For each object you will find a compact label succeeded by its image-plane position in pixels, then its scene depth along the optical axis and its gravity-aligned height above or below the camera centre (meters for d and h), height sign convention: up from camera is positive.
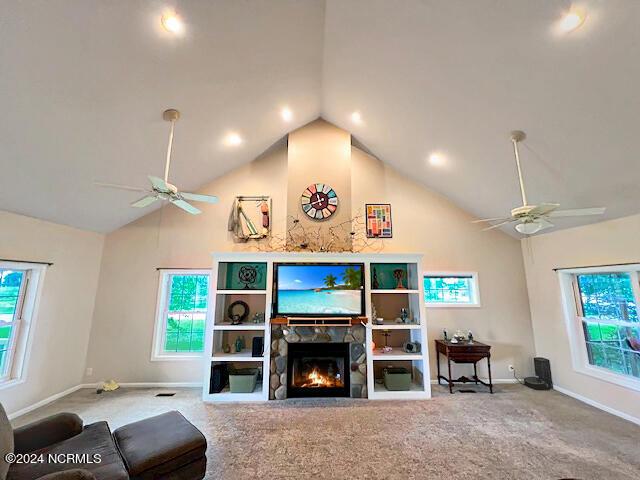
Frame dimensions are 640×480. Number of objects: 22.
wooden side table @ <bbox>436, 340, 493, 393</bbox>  4.45 -0.87
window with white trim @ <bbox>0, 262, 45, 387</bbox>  3.71 -0.21
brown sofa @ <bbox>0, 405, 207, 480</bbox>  1.85 -1.14
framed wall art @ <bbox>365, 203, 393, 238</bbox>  5.34 +1.53
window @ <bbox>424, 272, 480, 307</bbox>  5.17 +0.20
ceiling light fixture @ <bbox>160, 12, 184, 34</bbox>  2.49 +2.54
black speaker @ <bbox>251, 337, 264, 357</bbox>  4.31 -0.76
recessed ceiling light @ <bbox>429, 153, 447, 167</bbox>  4.42 +2.27
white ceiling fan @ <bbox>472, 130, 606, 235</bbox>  2.69 +0.86
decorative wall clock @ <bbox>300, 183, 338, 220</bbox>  5.08 +1.80
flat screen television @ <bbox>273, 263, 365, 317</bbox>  4.36 +0.13
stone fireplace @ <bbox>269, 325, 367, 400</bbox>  4.22 -1.00
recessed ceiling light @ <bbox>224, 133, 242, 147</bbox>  4.45 +2.61
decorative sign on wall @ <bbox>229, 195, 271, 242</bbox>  5.21 +1.52
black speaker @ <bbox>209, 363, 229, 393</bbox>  4.20 -1.24
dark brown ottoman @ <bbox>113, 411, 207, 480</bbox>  2.04 -1.17
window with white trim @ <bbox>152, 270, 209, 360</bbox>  4.86 -0.28
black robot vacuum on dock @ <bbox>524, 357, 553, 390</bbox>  4.53 -1.32
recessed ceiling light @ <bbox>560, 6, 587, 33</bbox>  2.07 +2.14
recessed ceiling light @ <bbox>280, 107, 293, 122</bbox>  4.66 +3.18
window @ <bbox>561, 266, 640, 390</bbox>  3.74 -0.33
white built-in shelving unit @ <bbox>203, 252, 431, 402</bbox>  4.23 -0.43
